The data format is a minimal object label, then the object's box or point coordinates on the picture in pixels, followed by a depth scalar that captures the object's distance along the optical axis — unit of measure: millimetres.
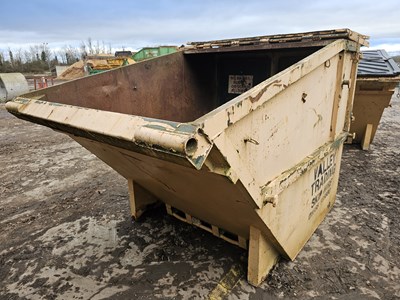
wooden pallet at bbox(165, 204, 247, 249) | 2329
